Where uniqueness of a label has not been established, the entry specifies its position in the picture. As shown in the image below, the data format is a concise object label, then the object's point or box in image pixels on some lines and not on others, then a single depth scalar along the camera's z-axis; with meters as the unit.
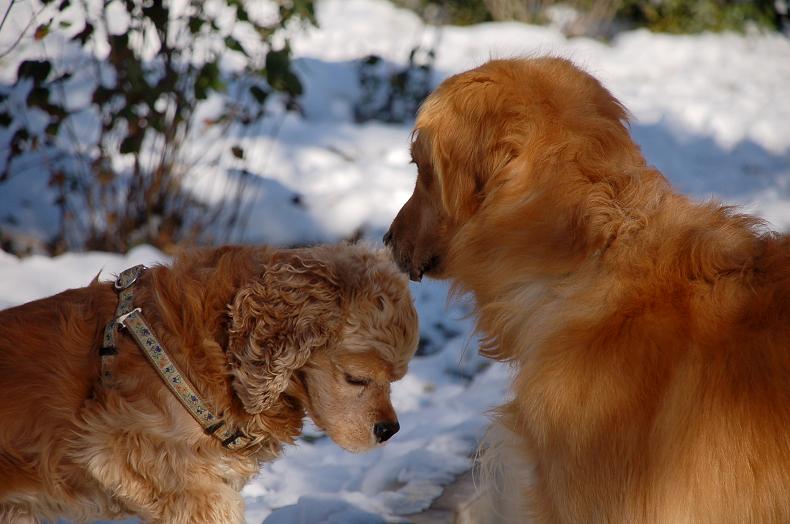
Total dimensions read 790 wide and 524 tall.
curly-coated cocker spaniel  5.93
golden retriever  4.71
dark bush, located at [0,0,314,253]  10.91
